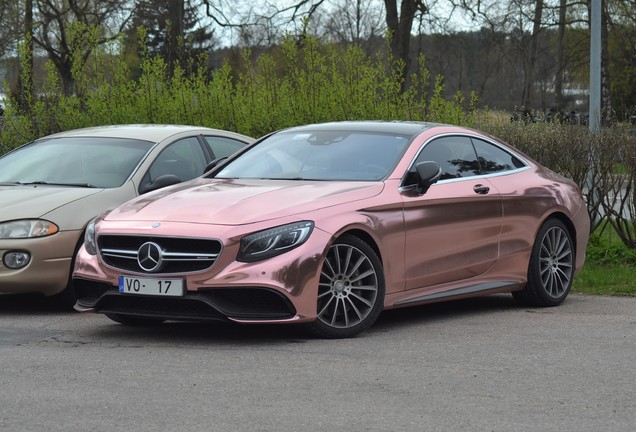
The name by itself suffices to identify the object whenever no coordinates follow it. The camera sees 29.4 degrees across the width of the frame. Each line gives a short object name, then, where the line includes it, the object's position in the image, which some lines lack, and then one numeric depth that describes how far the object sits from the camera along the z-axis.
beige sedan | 9.24
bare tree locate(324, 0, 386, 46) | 71.98
